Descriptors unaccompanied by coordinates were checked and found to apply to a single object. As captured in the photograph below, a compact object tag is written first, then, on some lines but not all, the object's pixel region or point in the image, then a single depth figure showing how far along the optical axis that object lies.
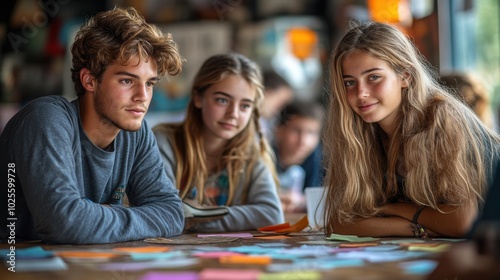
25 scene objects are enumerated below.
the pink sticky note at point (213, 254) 1.63
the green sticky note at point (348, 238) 1.83
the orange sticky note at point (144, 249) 1.69
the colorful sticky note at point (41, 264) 1.52
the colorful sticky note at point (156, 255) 1.61
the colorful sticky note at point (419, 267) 1.48
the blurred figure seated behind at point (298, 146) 3.22
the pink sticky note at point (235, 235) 1.97
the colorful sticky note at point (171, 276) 1.46
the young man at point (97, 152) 1.78
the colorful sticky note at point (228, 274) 1.46
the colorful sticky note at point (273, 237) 1.90
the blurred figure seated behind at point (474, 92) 2.76
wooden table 1.45
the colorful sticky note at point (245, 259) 1.58
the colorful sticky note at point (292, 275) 1.46
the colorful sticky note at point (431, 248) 1.66
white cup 2.13
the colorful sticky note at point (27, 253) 1.63
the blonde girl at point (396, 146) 1.87
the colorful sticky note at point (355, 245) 1.74
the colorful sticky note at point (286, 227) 2.05
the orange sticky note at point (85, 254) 1.61
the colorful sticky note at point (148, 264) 1.52
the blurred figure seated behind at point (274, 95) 3.85
